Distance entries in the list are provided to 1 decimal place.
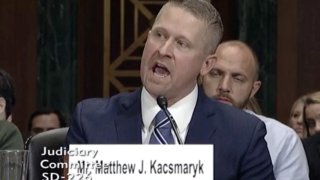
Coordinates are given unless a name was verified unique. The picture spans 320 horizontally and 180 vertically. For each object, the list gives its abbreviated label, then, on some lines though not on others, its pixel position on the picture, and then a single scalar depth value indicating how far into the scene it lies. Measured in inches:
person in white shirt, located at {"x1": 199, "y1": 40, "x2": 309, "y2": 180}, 233.2
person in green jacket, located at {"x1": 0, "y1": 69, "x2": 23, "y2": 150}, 250.4
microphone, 161.3
